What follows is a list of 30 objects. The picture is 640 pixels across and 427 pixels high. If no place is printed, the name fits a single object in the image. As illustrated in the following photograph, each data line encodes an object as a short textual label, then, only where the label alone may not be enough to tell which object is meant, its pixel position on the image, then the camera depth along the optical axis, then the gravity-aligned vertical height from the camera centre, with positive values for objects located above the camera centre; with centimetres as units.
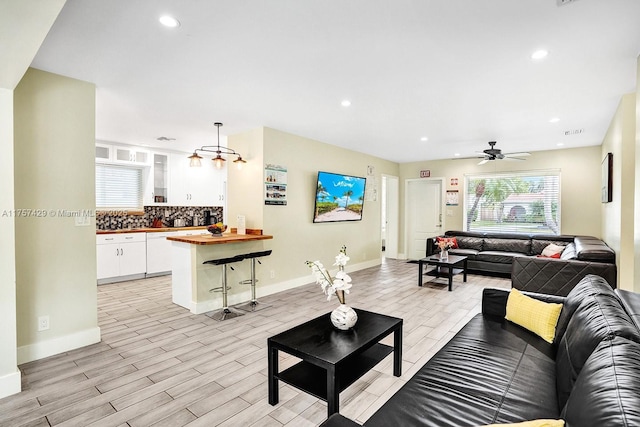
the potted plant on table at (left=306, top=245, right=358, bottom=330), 226 -55
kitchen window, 588 +44
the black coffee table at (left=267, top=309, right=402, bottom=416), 187 -88
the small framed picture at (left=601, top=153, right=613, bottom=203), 434 +43
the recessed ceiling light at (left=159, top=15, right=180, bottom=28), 207 +123
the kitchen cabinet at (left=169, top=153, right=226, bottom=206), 661 +56
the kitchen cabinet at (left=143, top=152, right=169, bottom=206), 632 +56
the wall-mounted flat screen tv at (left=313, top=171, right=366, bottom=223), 565 +23
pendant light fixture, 450 +69
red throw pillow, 585 -59
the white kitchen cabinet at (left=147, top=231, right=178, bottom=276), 598 -81
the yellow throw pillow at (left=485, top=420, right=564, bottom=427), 87 -59
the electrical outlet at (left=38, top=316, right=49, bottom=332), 286 -101
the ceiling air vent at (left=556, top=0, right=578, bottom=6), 187 +121
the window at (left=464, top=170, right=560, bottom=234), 659 +16
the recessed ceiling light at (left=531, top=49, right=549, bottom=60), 251 +123
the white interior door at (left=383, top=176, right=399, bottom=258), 841 -27
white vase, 227 -77
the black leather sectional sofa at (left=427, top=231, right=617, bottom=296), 388 -75
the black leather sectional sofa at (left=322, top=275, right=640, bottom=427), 98 -88
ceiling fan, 558 +96
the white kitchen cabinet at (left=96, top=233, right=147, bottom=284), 543 -80
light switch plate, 309 -11
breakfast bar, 409 -80
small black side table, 516 -90
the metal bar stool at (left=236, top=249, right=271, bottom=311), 426 -101
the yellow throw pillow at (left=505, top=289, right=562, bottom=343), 221 -76
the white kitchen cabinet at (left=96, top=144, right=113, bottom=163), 570 +103
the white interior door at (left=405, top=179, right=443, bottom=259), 794 -8
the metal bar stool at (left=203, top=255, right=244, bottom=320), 393 -115
